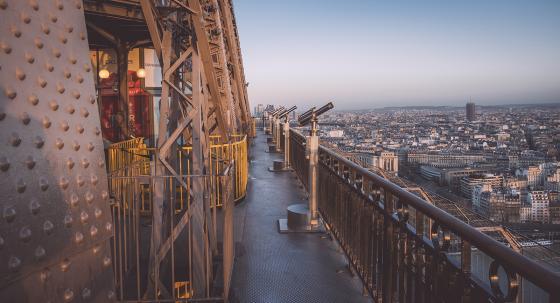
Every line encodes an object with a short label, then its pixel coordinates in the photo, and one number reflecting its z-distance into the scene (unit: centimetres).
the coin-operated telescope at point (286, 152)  1438
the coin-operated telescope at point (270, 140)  2608
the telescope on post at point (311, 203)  699
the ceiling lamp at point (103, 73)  1464
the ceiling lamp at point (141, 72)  1526
